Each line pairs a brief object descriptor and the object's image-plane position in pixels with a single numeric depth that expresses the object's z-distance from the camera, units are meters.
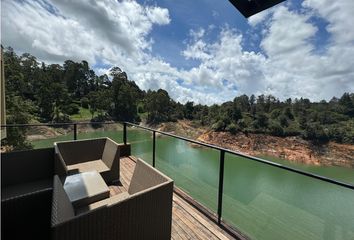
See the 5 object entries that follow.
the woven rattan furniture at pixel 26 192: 1.31
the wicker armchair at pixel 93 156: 3.19
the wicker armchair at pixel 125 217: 1.20
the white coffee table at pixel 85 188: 2.09
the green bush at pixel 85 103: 37.34
